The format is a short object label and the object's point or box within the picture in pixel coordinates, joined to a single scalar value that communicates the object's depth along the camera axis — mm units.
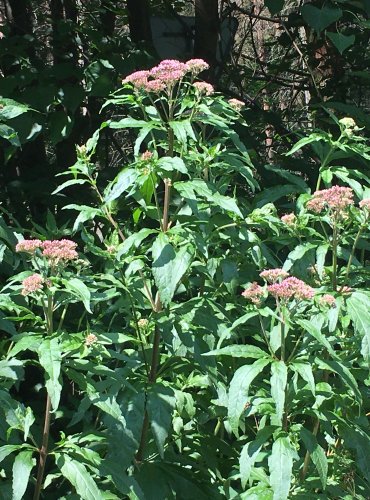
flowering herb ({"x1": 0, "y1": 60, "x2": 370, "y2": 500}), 2516
